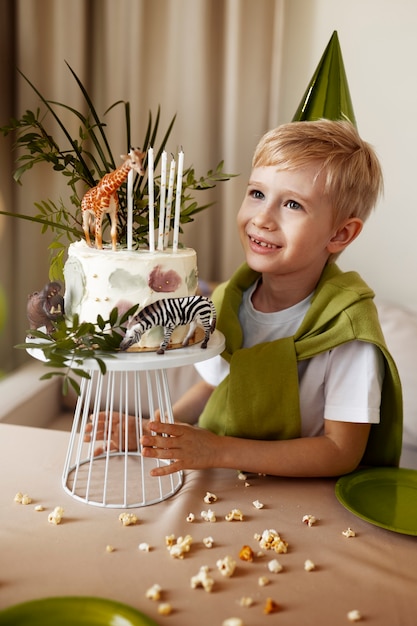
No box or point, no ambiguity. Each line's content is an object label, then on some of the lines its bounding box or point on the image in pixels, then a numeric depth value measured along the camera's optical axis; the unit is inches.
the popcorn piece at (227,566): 34.1
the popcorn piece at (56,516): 38.5
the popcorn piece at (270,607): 31.5
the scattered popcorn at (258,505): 41.6
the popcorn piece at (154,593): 32.0
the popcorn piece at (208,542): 36.9
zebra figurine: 37.8
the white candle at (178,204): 39.5
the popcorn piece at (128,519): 38.9
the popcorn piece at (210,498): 42.0
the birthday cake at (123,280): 38.7
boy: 45.0
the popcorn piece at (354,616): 31.4
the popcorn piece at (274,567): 34.9
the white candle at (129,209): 38.8
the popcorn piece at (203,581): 32.9
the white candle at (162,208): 38.7
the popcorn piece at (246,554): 35.7
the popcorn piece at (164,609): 31.0
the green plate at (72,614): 29.6
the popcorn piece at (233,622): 30.1
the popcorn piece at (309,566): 35.2
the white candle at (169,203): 39.5
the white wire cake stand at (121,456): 37.5
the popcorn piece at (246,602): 32.0
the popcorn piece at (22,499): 40.6
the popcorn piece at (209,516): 39.7
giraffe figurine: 38.2
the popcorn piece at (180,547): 35.6
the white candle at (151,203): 38.7
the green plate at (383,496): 40.8
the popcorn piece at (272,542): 36.8
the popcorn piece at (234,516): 39.9
